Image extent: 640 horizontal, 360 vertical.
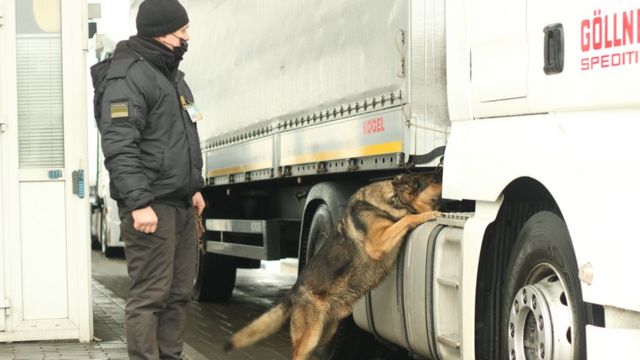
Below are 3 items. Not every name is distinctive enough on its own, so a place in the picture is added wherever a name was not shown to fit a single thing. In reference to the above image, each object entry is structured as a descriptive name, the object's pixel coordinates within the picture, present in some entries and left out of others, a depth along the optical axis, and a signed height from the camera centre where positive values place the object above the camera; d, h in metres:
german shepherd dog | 7.37 -0.62
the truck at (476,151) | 4.62 +0.06
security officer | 6.36 +0.03
